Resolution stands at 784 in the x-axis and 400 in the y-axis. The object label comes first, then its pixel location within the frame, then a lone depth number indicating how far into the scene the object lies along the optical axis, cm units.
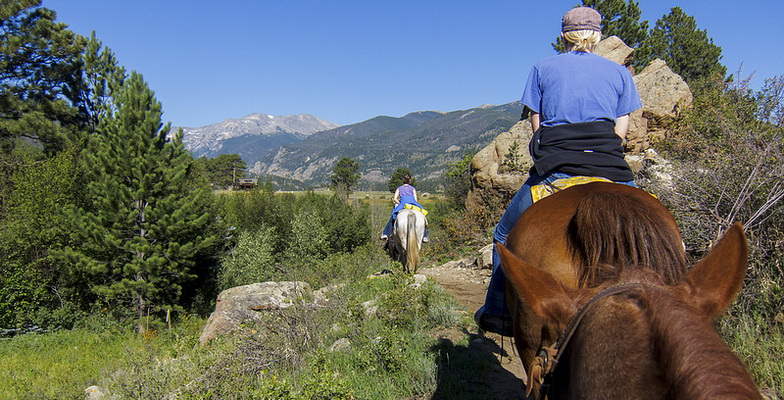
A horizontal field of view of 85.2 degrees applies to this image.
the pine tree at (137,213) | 2180
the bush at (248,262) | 2577
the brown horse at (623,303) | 84
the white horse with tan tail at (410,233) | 965
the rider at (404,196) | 996
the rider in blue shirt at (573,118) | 218
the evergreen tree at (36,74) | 2253
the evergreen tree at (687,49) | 2639
